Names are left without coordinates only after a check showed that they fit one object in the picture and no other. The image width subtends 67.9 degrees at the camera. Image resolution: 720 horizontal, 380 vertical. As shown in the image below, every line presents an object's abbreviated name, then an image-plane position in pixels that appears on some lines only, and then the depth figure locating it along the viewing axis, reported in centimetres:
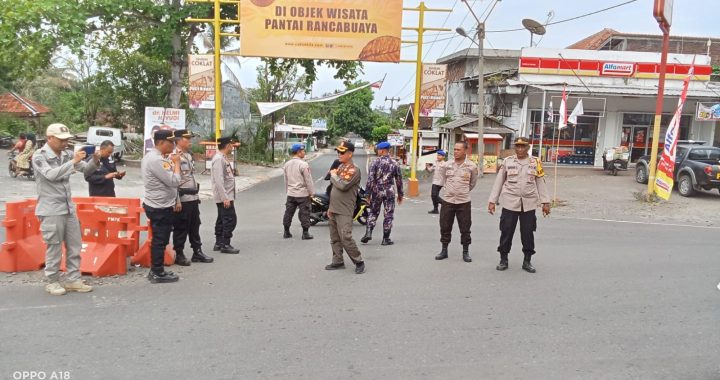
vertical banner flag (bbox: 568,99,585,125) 1678
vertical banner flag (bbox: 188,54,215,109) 1530
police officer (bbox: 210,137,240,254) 739
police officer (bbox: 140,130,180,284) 575
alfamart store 2384
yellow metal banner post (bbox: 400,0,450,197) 1503
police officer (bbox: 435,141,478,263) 731
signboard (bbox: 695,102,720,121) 2288
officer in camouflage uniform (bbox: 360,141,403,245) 827
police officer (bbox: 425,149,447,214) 1212
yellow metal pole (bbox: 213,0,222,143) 1462
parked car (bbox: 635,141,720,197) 1504
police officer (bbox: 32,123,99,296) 523
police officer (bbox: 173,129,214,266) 666
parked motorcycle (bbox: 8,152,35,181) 1617
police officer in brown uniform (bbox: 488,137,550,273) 668
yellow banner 1503
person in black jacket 697
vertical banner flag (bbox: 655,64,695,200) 1143
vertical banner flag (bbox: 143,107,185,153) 1894
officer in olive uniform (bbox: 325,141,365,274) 645
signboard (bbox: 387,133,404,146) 2611
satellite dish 2364
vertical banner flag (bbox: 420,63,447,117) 1568
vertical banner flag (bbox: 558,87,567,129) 1560
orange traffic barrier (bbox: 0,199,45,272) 610
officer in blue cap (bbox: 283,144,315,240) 866
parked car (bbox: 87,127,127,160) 2420
